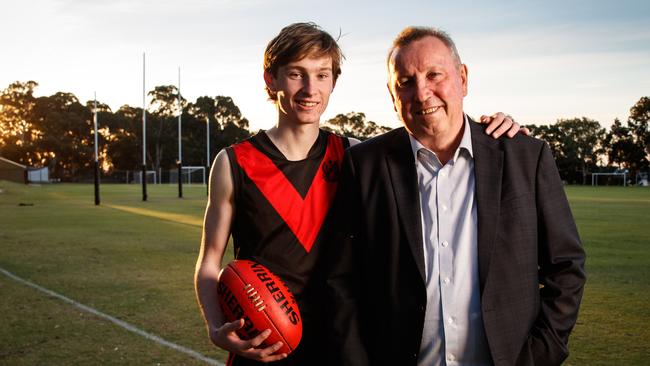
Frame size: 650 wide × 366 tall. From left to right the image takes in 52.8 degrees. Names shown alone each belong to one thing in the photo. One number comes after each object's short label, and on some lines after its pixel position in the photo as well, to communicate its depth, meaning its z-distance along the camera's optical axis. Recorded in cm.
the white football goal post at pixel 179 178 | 3488
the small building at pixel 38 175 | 7590
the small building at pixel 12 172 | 6812
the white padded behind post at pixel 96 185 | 2889
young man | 298
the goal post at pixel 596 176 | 7700
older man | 248
